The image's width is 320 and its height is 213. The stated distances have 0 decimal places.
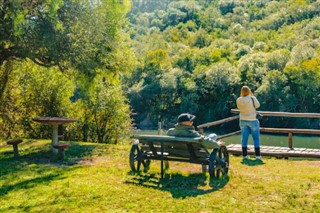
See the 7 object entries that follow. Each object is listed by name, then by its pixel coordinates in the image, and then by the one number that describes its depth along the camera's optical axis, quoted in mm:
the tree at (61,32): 11906
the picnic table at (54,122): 11102
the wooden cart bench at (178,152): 8188
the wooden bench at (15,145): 11520
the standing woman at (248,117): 10805
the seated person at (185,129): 8386
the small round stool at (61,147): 10820
